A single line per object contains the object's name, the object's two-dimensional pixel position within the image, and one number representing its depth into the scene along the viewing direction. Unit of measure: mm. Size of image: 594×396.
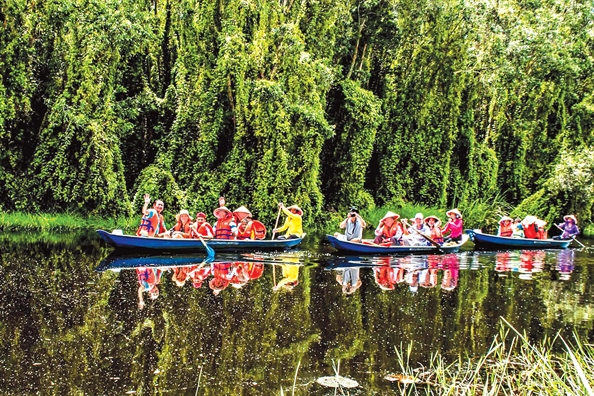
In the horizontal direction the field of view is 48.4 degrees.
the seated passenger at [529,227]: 17734
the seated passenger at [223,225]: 14820
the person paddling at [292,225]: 15449
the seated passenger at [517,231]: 17716
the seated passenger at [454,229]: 16750
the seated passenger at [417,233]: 15352
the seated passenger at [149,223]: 14047
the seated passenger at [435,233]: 15695
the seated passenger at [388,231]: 14820
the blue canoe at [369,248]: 13977
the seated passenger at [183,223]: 14641
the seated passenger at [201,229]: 14391
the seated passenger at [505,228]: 17578
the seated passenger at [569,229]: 18016
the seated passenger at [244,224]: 15000
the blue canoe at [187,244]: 13047
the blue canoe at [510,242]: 16688
